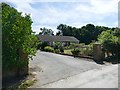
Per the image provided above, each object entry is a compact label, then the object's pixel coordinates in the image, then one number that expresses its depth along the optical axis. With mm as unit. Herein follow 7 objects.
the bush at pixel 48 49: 15779
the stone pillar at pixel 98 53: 9145
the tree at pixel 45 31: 40647
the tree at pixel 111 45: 9577
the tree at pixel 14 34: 4714
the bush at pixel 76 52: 11104
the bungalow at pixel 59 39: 26196
